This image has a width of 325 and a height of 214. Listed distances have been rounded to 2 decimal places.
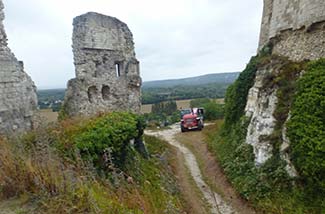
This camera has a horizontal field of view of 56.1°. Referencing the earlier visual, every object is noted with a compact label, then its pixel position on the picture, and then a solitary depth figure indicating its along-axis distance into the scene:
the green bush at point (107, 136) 7.79
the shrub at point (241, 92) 14.11
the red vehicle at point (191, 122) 21.64
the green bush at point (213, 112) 27.85
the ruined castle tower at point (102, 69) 12.54
